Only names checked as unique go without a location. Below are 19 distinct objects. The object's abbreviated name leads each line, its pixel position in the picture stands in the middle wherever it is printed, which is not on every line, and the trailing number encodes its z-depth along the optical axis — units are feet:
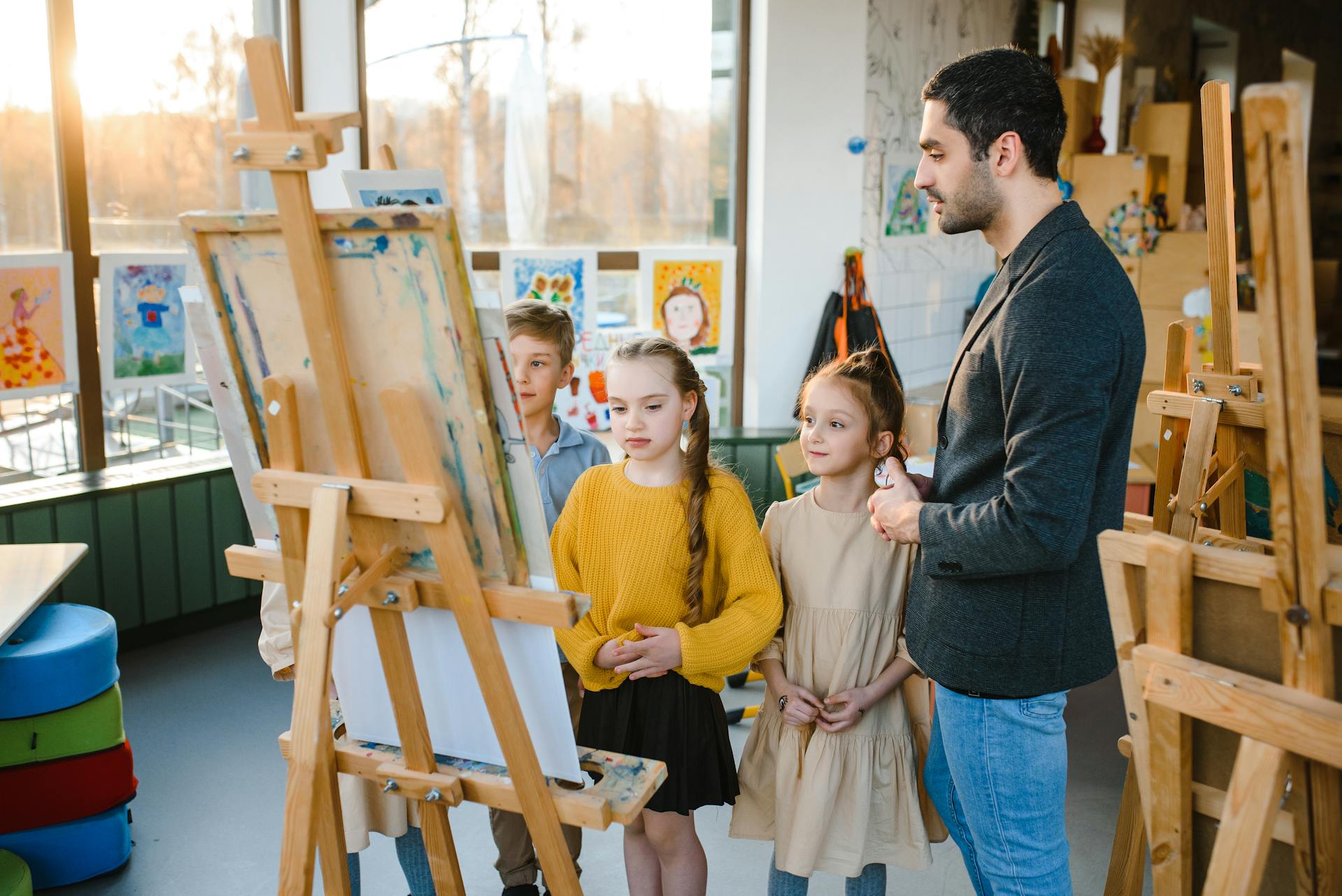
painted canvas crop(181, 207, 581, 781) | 4.28
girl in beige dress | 5.91
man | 4.49
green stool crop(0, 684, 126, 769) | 7.75
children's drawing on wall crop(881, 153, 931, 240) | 16.28
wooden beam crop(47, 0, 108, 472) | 11.53
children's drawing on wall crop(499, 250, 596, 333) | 13.89
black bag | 15.23
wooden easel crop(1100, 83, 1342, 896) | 3.14
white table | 7.42
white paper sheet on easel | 4.70
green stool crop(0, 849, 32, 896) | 6.97
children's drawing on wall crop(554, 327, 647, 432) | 14.44
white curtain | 13.89
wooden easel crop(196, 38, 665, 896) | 4.29
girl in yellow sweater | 5.83
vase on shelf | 19.04
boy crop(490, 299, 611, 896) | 6.80
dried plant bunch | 19.71
